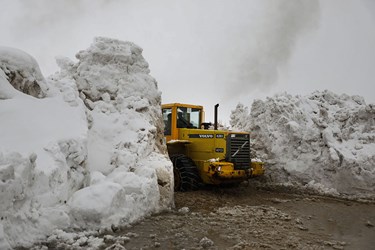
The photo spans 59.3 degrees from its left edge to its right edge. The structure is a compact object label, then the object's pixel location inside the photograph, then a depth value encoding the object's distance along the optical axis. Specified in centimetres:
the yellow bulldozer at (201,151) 926
